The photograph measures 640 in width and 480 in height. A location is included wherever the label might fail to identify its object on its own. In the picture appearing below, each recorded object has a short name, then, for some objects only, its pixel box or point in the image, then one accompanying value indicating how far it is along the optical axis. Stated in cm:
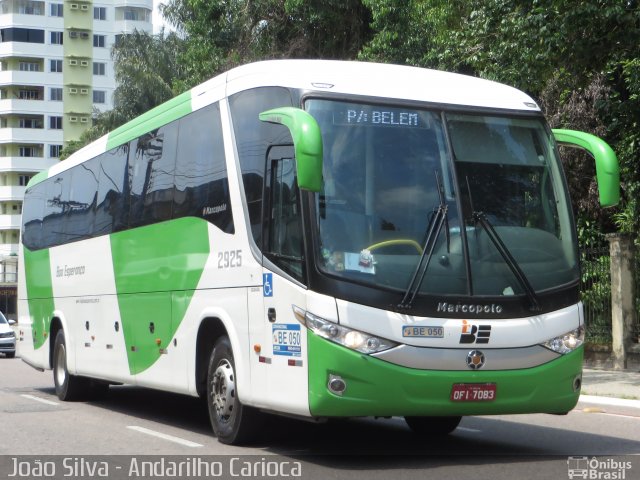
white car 3200
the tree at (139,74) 5644
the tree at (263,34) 3100
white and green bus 920
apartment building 8844
